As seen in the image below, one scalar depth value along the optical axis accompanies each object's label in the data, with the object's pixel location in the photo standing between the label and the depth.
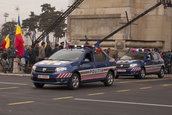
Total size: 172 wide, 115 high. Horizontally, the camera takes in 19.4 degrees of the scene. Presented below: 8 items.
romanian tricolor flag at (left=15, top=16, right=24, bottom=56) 29.08
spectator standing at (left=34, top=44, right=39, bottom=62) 29.14
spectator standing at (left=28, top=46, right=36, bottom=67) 29.03
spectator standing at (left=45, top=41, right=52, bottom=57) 27.77
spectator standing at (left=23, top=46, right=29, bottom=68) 29.62
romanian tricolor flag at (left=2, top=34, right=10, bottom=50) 34.34
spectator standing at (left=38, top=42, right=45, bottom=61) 27.98
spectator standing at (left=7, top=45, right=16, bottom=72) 29.52
